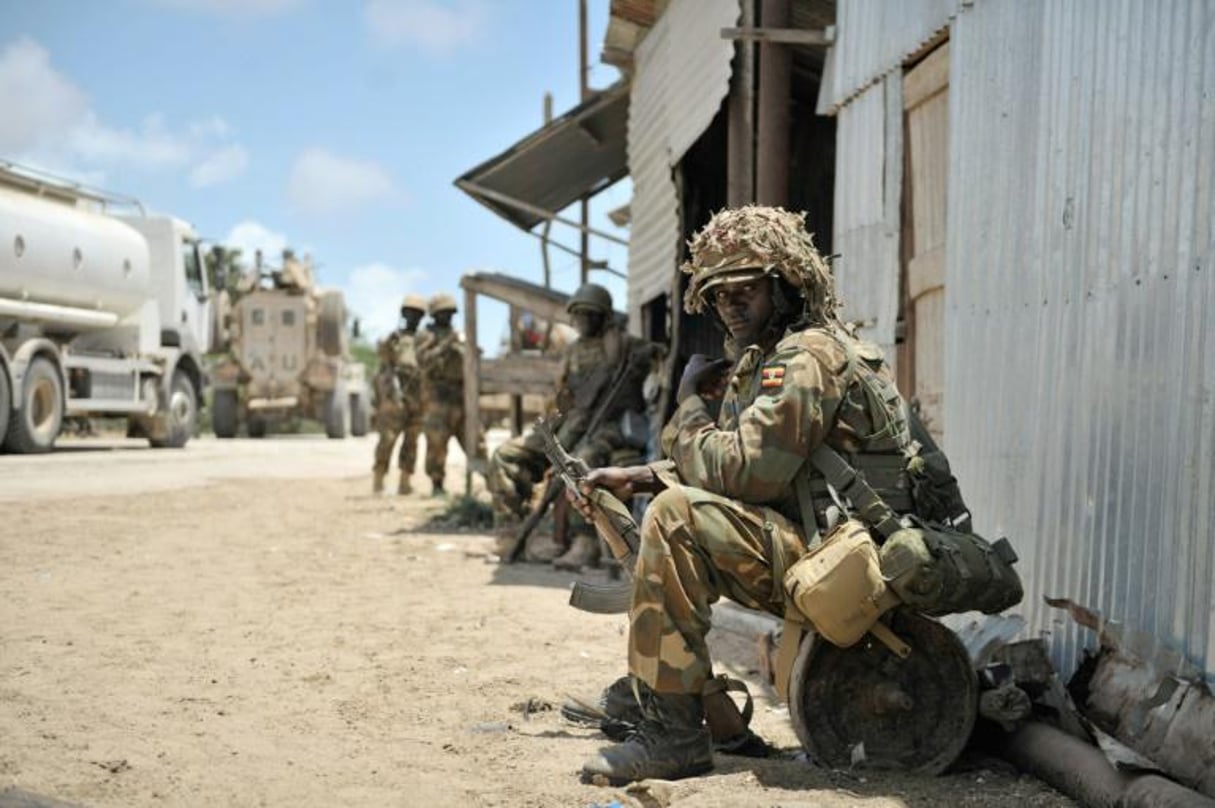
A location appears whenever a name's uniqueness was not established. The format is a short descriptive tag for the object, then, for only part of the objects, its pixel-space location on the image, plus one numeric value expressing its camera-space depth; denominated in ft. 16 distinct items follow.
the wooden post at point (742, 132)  24.41
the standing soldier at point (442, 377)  42.78
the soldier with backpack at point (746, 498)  11.18
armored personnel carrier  84.94
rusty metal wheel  11.41
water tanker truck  52.65
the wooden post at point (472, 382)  38.24
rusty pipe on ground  9.29
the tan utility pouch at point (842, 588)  10.63
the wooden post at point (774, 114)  23.72
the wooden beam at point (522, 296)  35.04
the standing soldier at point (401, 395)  44.34
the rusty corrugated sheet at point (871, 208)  19.88
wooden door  18.17
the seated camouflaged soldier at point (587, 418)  28.07
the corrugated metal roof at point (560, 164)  36.06
